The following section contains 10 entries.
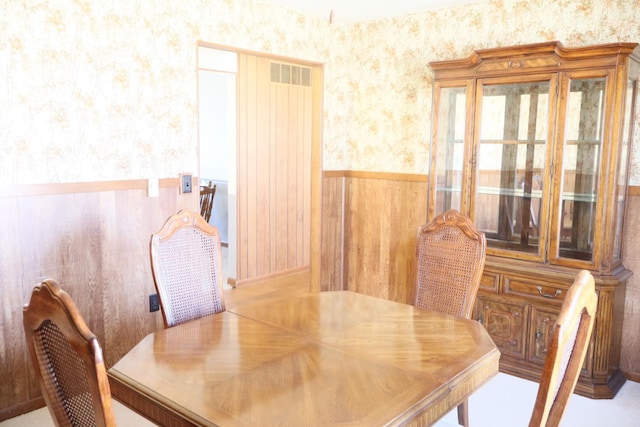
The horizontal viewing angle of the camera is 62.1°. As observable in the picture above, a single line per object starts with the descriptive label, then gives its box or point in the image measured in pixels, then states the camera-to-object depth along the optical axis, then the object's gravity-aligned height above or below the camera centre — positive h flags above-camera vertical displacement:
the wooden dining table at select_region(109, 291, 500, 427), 1.42 -0.67
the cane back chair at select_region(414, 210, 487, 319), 2.54 -0.52
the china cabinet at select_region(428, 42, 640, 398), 3.02 -0.11
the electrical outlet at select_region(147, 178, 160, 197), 3.26 -0.21
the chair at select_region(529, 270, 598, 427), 1.20 -0.46
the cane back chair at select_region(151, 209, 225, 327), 2.29 -0.51
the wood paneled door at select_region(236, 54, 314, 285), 4.38 -0.15
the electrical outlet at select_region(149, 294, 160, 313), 3.37 -0.95
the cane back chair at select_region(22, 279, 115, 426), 1.07 -0.45
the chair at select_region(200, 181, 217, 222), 6.19 -0.55
